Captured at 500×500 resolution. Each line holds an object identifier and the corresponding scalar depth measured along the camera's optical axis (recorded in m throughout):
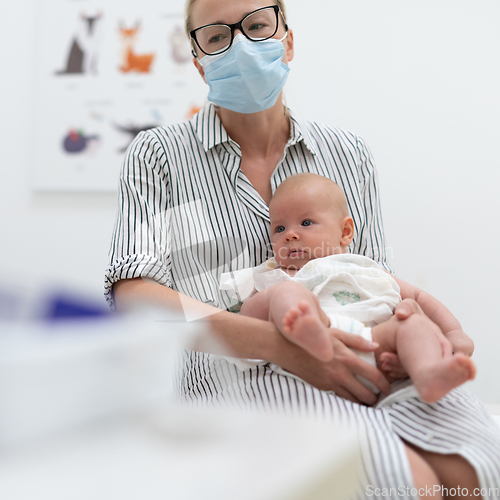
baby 0.78
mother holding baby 0.80
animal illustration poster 2.29
